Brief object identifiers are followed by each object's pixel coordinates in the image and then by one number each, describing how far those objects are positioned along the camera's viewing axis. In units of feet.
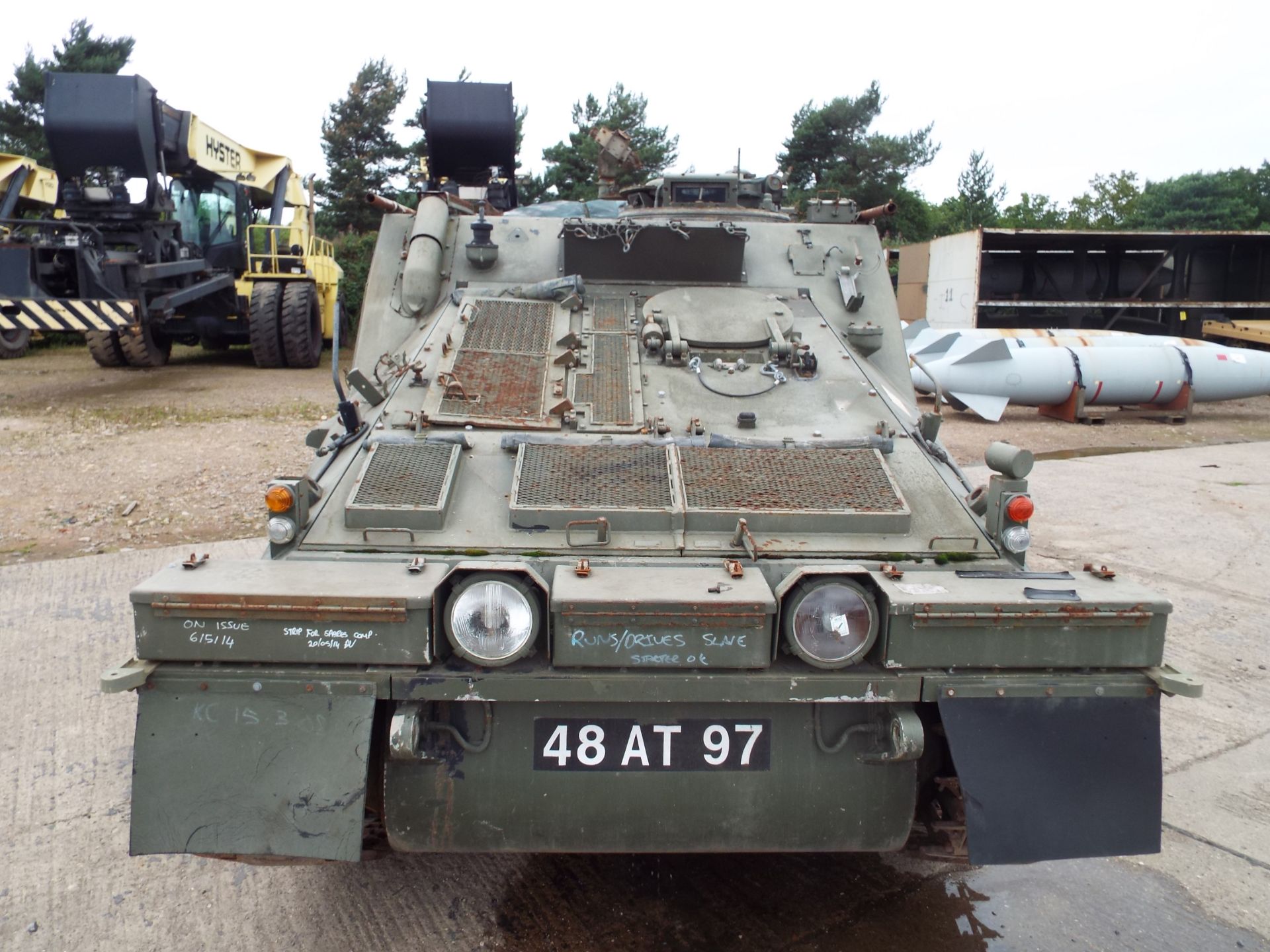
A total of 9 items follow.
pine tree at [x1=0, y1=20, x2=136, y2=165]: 85.30
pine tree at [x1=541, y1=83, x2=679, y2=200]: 72.02
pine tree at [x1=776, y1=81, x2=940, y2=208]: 94.48
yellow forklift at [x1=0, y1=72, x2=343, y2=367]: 41.96
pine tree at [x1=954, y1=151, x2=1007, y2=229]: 111.24
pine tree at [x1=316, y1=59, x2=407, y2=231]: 86.17
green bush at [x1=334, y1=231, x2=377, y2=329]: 69.72
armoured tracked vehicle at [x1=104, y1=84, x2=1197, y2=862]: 8.85
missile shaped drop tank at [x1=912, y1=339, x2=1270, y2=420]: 47.11
